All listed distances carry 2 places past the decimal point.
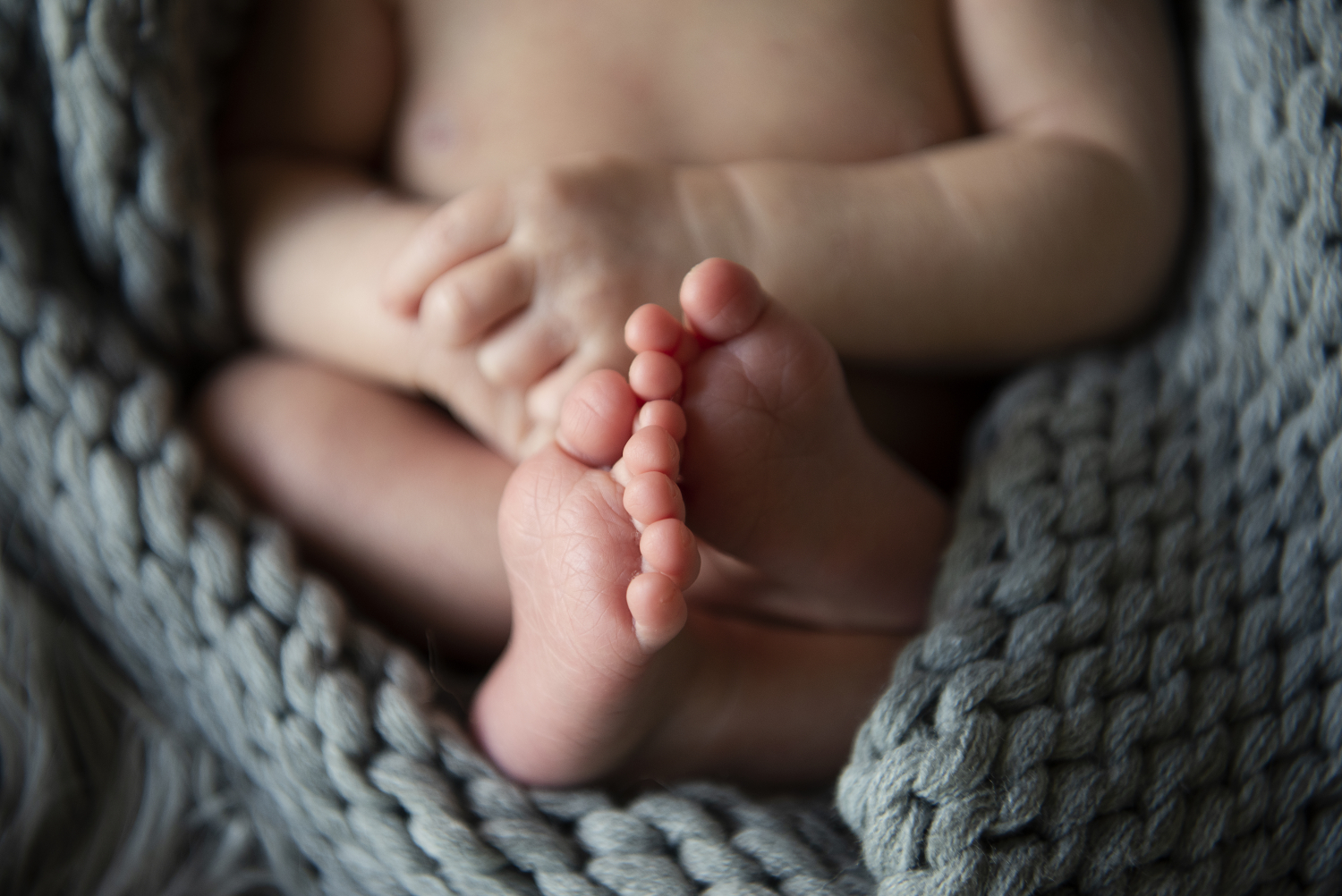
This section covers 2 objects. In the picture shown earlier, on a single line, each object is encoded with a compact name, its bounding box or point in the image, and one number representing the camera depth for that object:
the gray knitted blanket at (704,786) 0.34
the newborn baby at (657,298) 0.34
